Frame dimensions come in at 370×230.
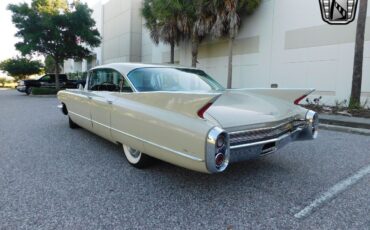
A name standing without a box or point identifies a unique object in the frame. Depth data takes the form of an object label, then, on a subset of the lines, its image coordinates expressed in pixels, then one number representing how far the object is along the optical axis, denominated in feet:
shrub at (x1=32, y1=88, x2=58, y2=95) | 59.21
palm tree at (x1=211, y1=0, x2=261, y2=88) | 39.29
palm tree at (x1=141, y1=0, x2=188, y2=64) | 44.19
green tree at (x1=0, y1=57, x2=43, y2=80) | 92.90
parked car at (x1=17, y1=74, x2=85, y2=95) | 63.46
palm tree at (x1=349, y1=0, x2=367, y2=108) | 26.91
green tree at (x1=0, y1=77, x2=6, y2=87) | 125.33
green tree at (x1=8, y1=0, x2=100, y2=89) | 57.82
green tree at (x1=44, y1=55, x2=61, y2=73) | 118.83
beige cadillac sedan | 7.69
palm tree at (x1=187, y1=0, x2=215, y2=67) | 41.50
